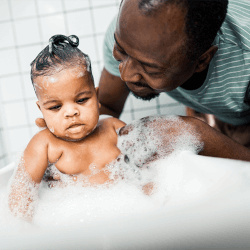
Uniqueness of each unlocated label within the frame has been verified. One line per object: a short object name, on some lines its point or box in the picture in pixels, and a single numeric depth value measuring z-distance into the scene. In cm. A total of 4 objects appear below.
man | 74
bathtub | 42
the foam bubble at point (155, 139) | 77
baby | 74
